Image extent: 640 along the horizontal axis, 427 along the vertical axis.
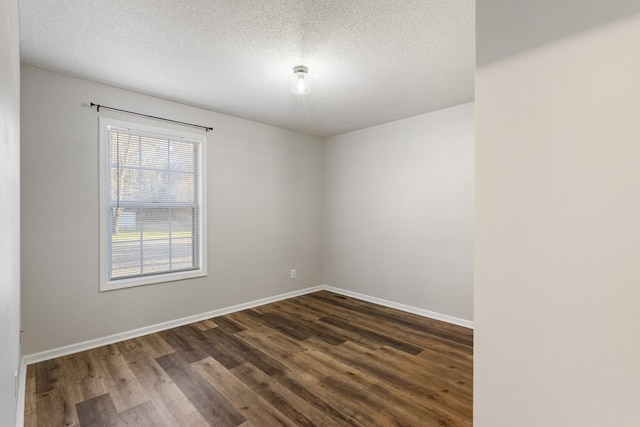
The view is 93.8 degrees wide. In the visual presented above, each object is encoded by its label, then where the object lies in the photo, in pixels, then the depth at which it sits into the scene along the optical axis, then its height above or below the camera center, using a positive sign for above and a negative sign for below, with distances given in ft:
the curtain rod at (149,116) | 9.54 +3.54
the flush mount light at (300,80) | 8.45 +4.09
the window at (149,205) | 9.99 +0.42
